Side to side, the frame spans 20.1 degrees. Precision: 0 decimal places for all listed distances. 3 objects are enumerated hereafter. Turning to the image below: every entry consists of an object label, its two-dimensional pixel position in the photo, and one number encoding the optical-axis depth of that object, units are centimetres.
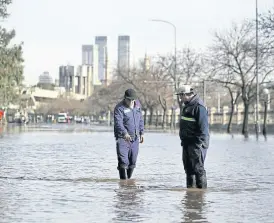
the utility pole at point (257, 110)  5632
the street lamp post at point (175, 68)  7860
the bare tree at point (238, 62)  6234
